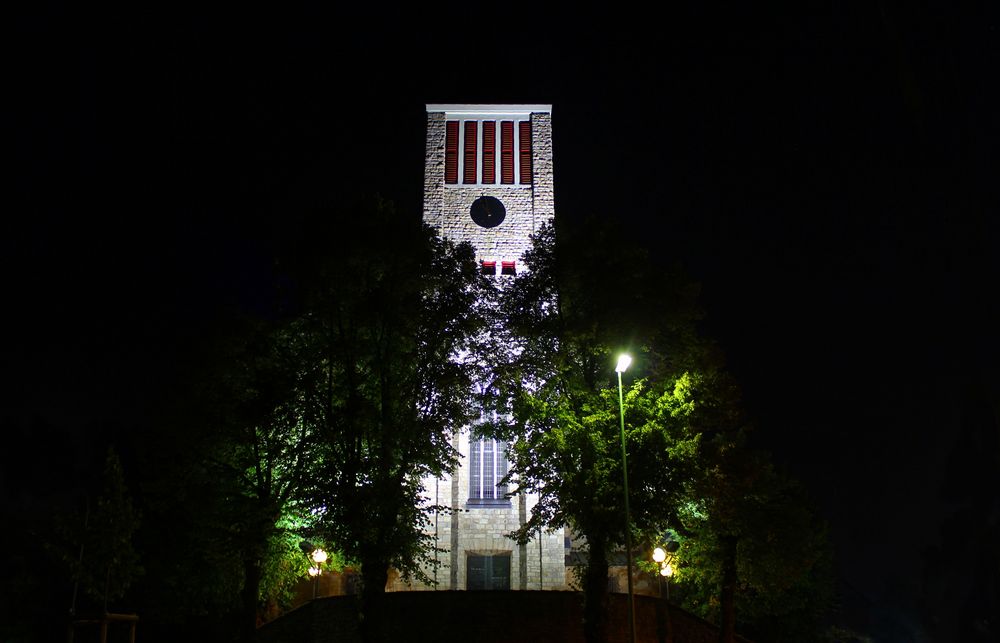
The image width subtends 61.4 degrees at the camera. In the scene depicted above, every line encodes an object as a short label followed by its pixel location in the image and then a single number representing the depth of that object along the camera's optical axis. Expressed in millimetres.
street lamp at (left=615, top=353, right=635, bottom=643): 18875
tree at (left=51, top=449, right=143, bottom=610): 17281
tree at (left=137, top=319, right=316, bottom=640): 22953
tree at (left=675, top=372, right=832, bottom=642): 23859
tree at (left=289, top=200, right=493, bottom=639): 22547
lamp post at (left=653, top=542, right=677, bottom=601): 22859
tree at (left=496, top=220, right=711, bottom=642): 21516
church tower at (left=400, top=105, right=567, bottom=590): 32531
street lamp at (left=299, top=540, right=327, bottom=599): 23656
